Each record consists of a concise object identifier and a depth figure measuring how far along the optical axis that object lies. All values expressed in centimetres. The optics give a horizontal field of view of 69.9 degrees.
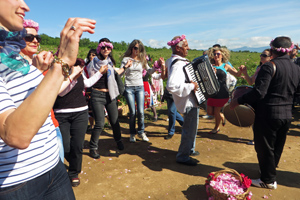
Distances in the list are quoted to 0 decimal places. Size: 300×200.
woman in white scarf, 434
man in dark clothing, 306
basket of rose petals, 289
